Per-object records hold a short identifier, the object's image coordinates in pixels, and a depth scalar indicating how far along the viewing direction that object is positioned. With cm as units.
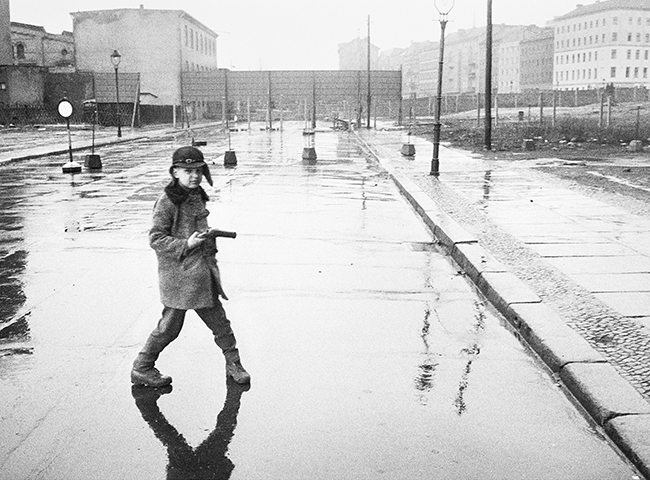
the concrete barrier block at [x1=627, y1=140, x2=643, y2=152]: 2334
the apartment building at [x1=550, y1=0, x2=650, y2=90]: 11431
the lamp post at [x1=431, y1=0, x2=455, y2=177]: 1716
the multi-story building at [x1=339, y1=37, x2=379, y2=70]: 18879
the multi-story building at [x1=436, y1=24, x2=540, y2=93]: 14100
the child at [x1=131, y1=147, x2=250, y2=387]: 462
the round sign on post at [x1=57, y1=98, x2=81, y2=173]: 1951
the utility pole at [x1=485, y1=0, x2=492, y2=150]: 2548
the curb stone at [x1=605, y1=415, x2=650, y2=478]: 373
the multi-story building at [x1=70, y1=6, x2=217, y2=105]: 6606
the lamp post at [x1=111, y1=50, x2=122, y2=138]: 3794
